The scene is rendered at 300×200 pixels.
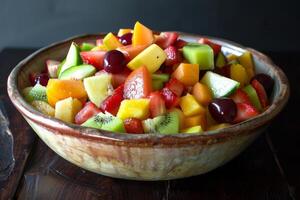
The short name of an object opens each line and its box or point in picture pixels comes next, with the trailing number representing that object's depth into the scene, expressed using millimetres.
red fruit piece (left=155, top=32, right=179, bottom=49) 590
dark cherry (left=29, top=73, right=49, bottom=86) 576
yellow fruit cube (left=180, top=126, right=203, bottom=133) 488
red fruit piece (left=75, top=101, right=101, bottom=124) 513
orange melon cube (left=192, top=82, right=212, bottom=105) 530
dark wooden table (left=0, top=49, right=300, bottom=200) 511
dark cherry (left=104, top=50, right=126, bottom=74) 532
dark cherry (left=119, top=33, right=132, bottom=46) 592
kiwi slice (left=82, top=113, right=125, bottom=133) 484
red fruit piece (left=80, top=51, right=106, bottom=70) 561
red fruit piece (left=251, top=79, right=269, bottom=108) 571
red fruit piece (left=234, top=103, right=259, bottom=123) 518
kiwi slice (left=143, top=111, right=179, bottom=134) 490
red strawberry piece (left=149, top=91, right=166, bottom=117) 506
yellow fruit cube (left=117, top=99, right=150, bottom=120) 497
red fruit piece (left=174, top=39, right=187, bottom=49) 594
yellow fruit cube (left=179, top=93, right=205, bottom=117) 510
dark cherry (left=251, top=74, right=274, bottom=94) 581
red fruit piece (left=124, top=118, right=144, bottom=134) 490
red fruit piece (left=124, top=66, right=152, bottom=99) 518
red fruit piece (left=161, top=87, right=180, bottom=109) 515
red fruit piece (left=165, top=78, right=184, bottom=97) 529
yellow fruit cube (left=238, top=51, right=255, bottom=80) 624
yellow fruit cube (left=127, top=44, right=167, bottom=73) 539
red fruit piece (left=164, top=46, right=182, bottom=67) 556
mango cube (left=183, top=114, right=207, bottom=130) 507
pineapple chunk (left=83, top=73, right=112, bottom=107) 529
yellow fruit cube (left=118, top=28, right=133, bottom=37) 630
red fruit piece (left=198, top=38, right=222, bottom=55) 605
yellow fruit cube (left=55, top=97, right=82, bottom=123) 516
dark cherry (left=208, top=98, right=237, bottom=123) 506
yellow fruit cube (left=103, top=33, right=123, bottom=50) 589
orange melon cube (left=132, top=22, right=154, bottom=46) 578
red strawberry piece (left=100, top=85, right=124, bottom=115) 517
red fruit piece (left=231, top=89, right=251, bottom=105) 543
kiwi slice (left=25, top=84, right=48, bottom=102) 555
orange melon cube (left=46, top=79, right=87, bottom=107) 533
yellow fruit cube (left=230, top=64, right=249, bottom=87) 581
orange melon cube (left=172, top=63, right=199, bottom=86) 536
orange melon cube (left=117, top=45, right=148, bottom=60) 553
